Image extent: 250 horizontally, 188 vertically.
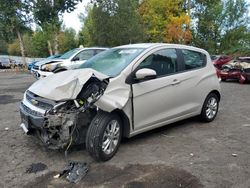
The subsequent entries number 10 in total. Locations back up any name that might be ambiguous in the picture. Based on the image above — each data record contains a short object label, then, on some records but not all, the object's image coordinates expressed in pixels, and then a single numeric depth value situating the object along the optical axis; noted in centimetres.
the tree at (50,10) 1584
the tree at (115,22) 1925
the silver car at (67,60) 776
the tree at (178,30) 2139
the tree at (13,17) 1595
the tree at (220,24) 2525
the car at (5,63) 2062
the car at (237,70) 986
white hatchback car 274
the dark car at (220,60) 1535
